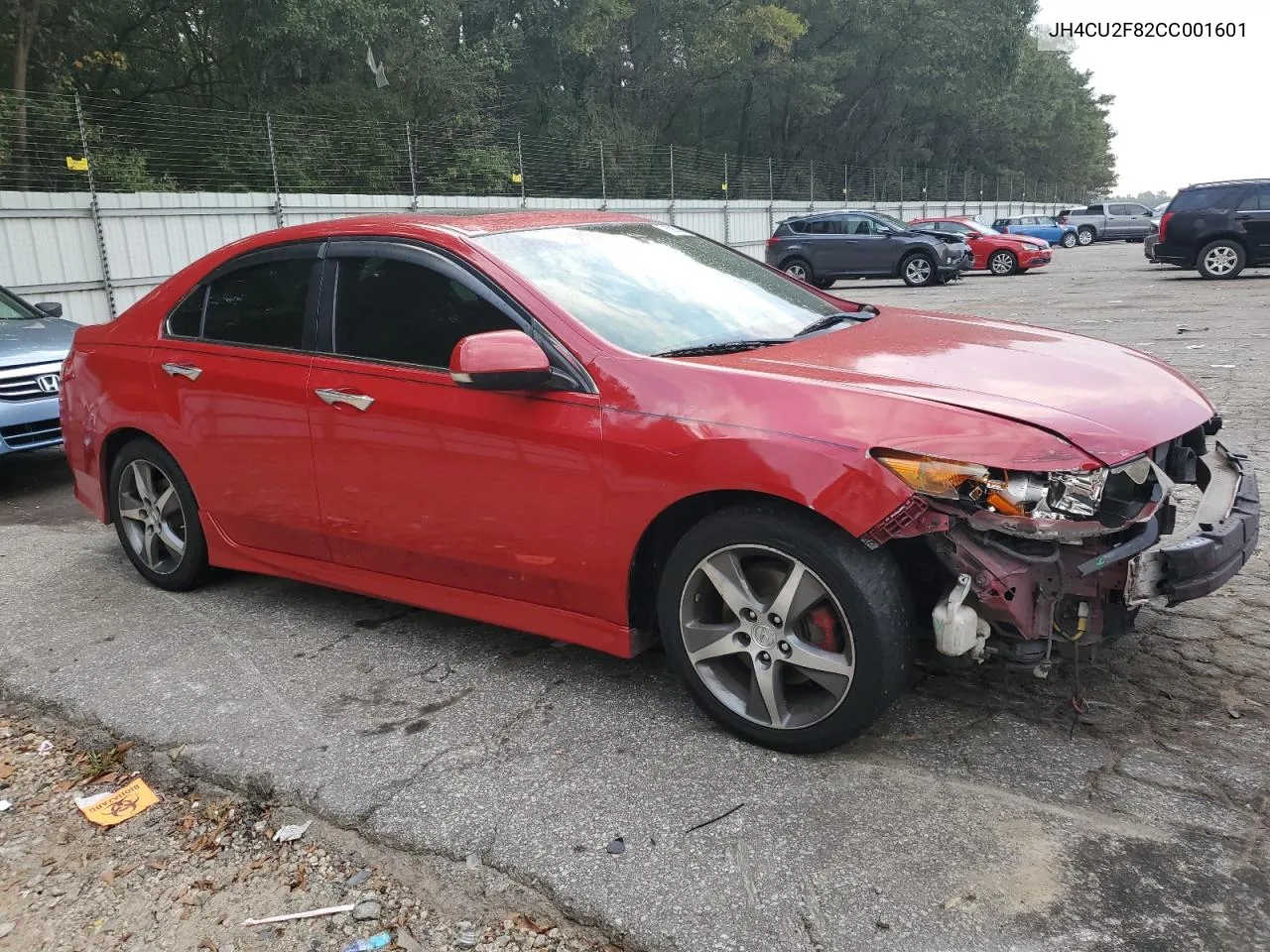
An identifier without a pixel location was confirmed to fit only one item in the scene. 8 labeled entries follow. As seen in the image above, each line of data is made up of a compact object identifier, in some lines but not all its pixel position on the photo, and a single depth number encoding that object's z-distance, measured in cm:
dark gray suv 2172
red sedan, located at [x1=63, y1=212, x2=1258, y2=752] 277
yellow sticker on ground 298
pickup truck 3862
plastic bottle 238
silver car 657
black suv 1736
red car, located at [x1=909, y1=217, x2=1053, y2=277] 2419
